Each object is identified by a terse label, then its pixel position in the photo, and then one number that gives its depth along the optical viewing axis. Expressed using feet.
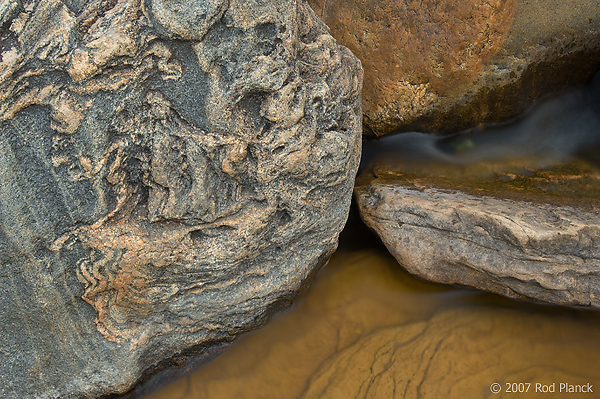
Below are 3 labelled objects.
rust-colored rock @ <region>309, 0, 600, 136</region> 7.43
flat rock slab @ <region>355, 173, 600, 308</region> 6.36
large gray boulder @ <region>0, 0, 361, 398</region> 4.71
